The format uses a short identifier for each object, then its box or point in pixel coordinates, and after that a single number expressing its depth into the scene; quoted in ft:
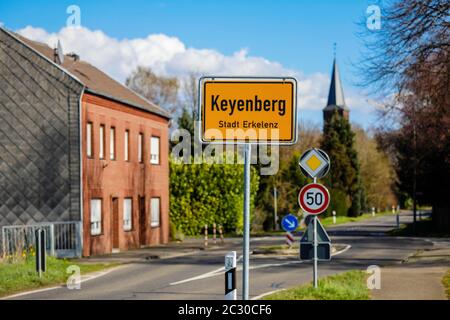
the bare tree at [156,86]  228.63
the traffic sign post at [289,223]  89.92
